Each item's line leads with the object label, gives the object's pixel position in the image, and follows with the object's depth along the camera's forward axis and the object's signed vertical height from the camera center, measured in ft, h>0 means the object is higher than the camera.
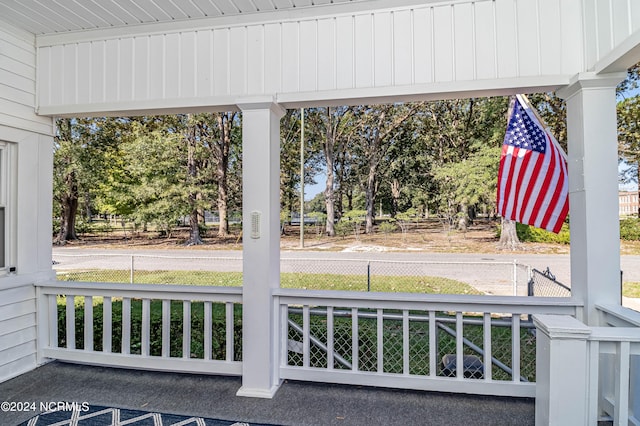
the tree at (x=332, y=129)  40.83 +9.92
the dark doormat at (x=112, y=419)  7.03 -4.10
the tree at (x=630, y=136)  28.48 +6.20
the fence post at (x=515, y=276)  16.64 -2.96
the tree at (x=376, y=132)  41.57 +9.69
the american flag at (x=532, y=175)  8.37 +0.92
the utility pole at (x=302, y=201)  34.30 +1.43
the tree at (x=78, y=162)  36.91 +5.67
